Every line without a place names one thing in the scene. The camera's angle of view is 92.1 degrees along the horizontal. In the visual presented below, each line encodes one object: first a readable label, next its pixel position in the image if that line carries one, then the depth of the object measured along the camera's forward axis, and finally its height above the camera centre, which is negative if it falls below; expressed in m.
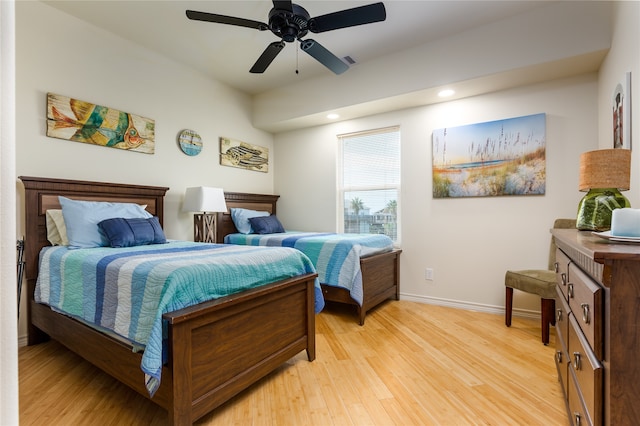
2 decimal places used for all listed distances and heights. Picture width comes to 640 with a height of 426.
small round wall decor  3.54 +0.81
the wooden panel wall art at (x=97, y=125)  2.57 +0.79
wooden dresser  0.82 -0.35
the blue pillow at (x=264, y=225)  3.81 -0.18
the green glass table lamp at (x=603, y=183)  1.35 +0.12
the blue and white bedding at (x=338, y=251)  2.84 -0.40
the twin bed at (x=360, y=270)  2.90 -0.62
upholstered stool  2.39 -0.61
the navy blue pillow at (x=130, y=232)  2.31 -0.16
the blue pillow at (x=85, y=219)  2.26 -0.06
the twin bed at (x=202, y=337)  1.34 -0.70
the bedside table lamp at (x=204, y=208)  3.24 +0.03
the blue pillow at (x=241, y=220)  3.83 -0.12
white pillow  2.37 -0.12
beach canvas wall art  2.94 +0.53
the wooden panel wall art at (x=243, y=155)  4.04 +0.78
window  3.83 +0.37
